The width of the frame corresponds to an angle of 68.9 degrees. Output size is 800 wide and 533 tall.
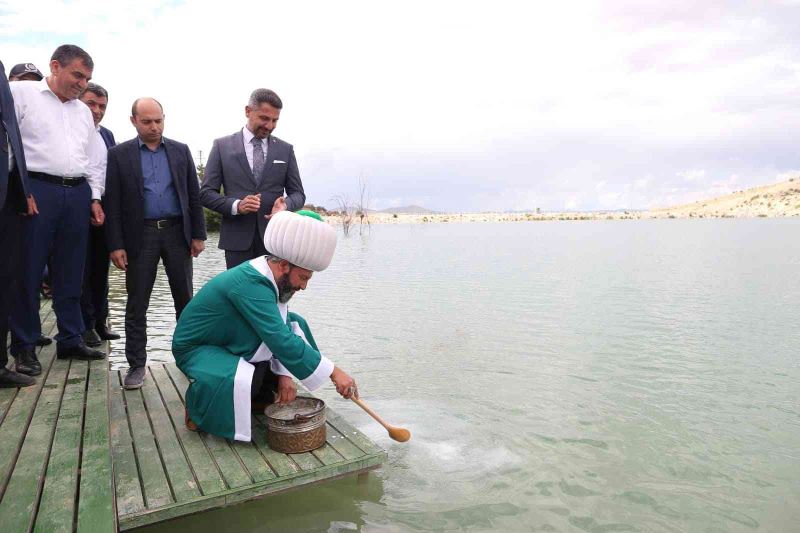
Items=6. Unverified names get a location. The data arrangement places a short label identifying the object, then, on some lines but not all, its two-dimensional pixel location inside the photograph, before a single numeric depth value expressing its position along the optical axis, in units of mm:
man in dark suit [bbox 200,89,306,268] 3959
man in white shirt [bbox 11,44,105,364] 3398
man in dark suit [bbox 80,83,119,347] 4242
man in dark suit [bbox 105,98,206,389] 3652
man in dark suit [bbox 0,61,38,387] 2953
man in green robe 2736
